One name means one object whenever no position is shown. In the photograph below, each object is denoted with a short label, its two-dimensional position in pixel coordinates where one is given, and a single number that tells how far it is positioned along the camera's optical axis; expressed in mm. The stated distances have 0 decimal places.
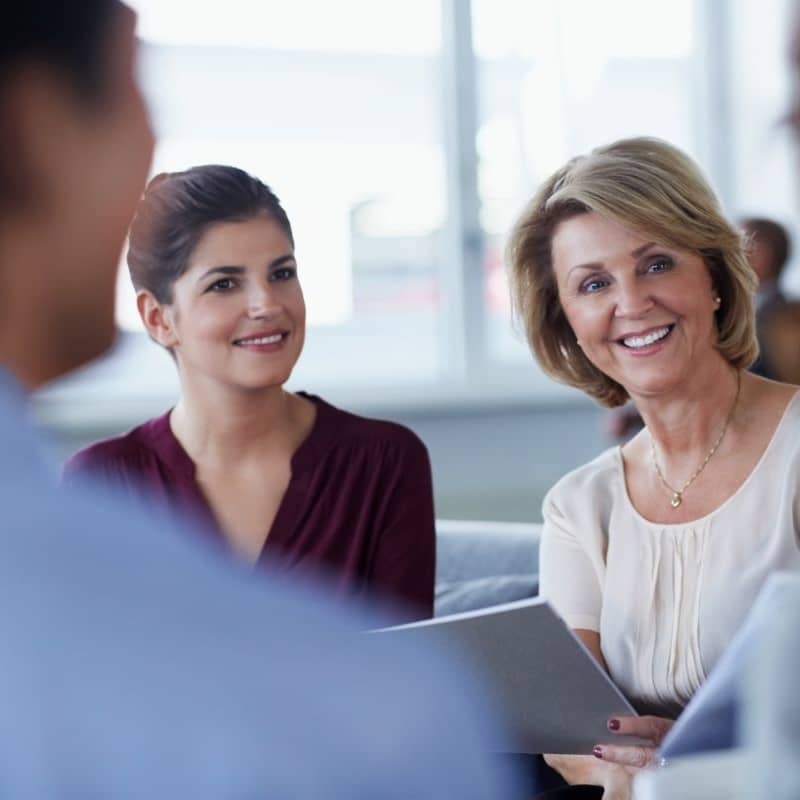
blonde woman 2065
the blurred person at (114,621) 907
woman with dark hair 2036
